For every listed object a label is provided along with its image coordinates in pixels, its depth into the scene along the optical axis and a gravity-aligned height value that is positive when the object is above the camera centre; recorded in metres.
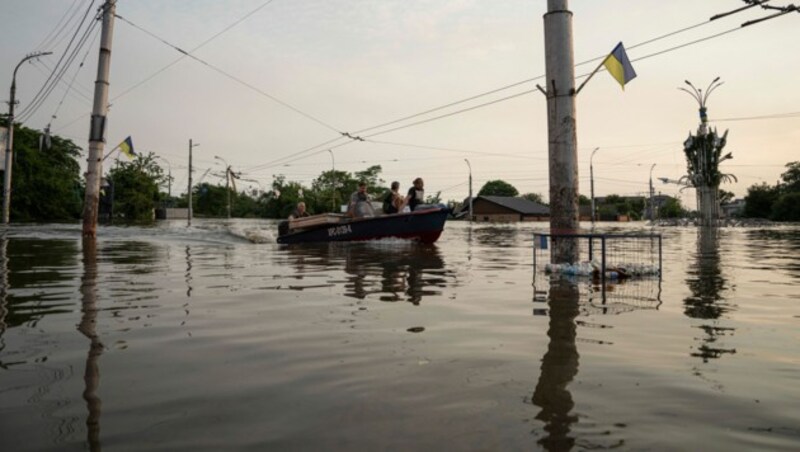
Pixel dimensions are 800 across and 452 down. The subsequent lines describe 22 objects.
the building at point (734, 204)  128.93 +5.63
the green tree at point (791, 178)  76.81 +7.11
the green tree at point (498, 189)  124.00 +8.90
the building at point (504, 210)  87.56 +2.97
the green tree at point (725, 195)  92.69 +5.39
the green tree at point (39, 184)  50.22 +4.58
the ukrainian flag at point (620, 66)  9.19 +2.72
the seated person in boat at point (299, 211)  18.25 +0.63
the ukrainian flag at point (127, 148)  28.56 +4.37
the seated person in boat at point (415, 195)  16.39 +1.02
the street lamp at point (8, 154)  26.94 +3.94
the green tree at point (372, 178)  97.25 +9.17
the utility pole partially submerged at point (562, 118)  8.69 +1.76
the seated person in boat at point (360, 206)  17.00 +0.72
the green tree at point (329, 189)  87.62 +7.25
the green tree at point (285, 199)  95.19 +5.46
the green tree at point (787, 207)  63.91 +2.27
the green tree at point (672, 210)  107.31 +3.39
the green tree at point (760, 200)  73.69 +3.56
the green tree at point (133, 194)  66.12 +4.59
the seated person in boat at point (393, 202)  16.95 +0.85
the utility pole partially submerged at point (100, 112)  15.82 +3.50
